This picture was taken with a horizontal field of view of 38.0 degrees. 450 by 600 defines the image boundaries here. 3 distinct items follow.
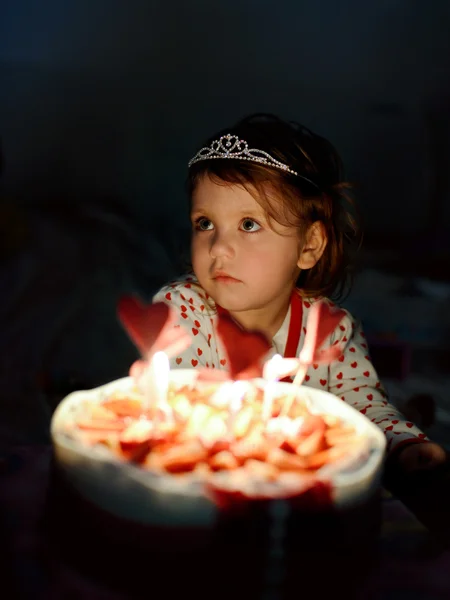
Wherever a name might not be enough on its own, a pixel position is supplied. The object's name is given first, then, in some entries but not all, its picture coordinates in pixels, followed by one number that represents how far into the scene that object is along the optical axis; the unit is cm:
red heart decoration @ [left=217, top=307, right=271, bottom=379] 101
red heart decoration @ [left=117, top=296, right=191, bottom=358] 77
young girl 96
